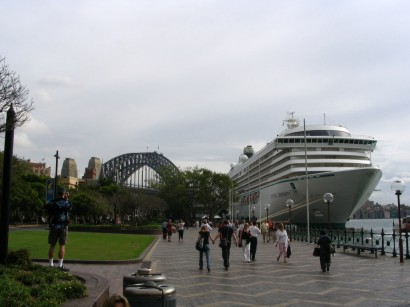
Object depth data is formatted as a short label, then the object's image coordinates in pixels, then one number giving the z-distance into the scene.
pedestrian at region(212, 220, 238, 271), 16.56
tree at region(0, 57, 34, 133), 9.55
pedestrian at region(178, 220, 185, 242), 36.88
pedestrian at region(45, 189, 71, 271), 10.59
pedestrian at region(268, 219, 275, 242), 38.36
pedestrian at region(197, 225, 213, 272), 16.16
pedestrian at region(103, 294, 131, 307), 4.51
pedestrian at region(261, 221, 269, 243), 35.14
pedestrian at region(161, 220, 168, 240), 38.16
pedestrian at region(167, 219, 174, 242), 36.12
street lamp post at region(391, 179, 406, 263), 20.22
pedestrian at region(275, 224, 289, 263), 19.00
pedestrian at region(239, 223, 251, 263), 19.17
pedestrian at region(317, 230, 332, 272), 15.84
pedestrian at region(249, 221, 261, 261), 19.92
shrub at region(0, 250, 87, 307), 6.23
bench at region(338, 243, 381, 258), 22.14
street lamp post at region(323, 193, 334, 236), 28.11
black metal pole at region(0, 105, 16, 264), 9.77
